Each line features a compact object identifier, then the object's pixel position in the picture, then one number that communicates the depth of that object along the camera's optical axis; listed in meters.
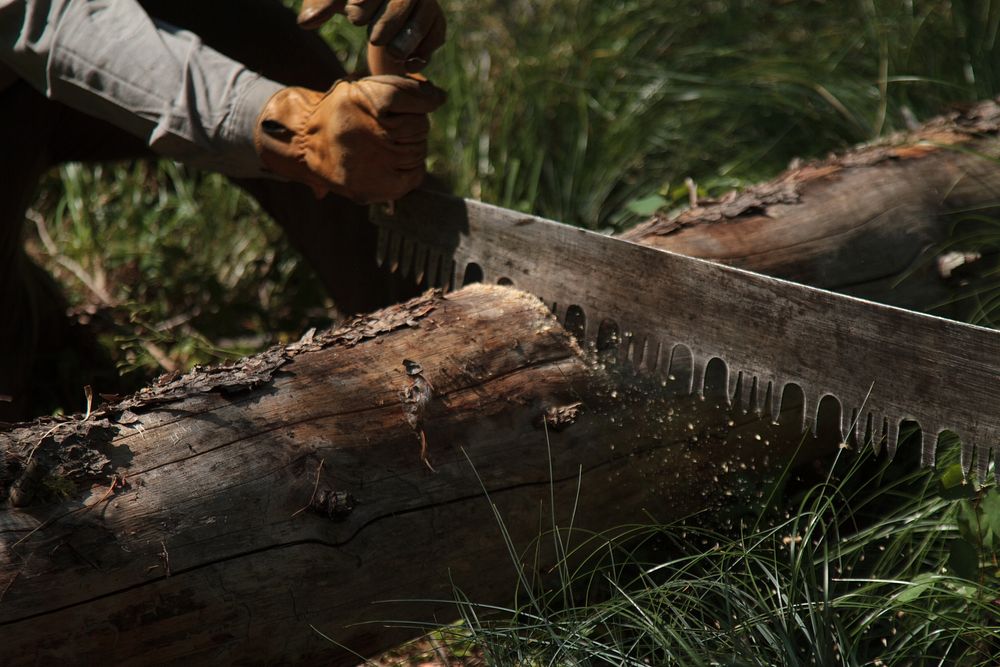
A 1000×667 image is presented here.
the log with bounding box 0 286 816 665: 4.42
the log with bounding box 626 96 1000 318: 4.78
